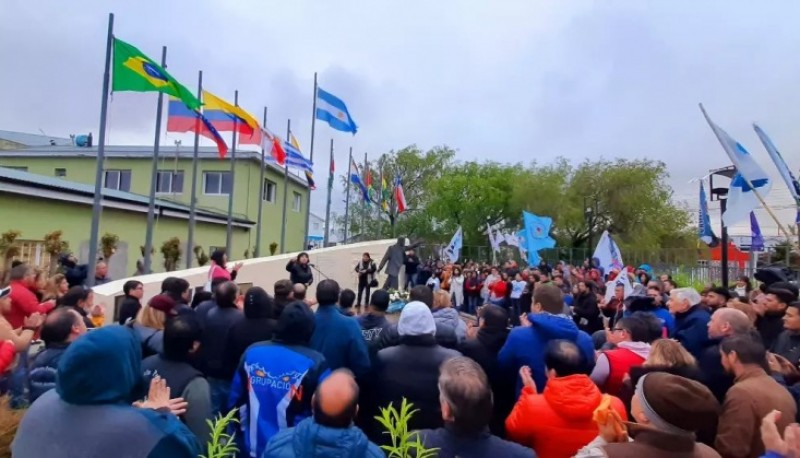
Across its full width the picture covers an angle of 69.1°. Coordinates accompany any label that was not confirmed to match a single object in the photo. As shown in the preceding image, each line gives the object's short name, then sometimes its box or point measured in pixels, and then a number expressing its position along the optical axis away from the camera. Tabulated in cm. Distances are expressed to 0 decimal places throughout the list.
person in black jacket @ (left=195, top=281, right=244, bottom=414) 442
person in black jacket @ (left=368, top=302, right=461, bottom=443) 382
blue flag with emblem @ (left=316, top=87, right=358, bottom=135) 2209
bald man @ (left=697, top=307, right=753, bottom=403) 400
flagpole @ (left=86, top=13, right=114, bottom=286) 1123
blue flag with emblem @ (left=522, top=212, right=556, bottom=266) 1833
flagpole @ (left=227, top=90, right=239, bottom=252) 1939
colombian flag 1612
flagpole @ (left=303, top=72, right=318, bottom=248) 2226
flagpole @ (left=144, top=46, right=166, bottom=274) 1425
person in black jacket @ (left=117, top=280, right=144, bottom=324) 566
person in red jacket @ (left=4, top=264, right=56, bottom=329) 570
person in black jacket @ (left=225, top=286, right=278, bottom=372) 444
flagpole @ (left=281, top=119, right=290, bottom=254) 2313
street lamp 1167
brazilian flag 1130
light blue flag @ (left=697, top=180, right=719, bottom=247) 1299
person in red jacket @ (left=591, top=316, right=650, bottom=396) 414
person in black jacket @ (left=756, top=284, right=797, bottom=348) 573
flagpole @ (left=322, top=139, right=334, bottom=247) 2522
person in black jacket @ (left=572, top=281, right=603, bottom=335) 960
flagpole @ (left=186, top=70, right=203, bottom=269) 1669
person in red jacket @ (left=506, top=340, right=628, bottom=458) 309
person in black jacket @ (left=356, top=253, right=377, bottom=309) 1644
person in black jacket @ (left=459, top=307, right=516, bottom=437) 447
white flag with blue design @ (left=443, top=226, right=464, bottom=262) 1998
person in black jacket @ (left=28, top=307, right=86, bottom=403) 368
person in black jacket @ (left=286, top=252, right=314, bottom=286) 1325
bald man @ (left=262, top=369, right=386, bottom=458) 231
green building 1518
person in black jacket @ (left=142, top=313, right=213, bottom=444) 336
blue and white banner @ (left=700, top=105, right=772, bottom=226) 1036
